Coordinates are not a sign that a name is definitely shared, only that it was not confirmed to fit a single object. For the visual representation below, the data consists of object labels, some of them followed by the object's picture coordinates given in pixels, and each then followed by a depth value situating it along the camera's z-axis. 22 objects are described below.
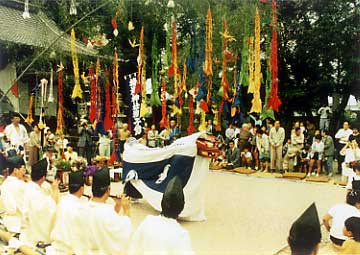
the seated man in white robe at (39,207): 3.32
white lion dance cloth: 4.01
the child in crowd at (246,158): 6.47
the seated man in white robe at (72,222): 2.82
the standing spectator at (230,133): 6.60
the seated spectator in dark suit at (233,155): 6.38
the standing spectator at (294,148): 5.54
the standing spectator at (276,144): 5.62
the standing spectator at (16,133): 4.83
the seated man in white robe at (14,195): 3.61
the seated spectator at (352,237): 2.27
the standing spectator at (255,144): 6.38
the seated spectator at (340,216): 2.53
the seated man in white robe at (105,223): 2.64
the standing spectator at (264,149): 6.16
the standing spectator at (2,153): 4.34
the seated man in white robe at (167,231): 2.36
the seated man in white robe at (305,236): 1.95
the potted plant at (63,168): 4.59
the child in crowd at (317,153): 5.06
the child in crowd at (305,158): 5.55
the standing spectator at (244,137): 6.64
